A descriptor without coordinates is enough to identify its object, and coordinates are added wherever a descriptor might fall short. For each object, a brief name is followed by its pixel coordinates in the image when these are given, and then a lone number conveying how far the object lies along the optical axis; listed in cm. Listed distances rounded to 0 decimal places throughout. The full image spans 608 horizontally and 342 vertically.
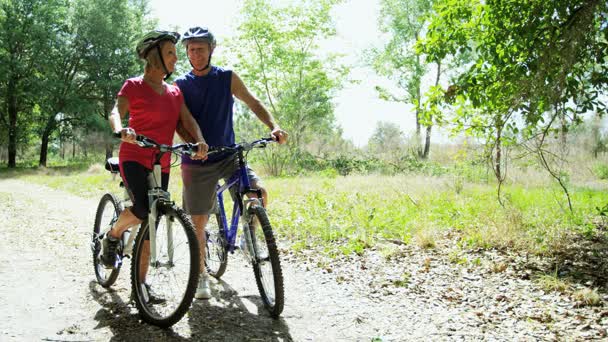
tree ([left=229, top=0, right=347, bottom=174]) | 2203
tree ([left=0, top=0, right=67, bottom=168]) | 2988
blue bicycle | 370
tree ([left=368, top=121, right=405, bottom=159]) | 1930
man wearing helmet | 412
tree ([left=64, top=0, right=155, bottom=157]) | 3130
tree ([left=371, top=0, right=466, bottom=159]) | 2869
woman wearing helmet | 373
